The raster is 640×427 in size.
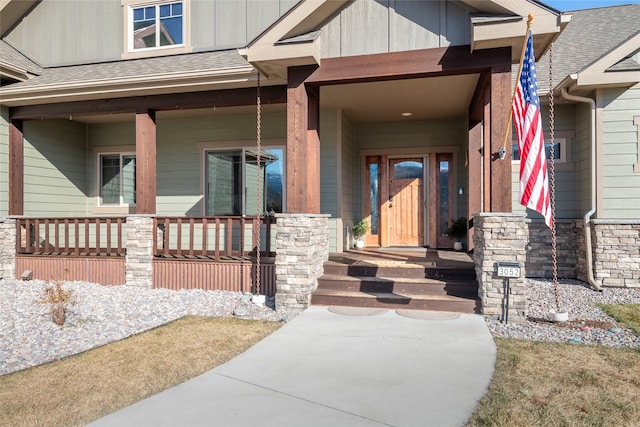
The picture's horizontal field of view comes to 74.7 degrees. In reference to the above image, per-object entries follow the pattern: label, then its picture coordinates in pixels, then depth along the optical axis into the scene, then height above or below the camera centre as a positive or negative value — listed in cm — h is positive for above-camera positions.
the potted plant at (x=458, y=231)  835 -24
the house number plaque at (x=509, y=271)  468 -58
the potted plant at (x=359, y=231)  902 -24
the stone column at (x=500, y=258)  475 -45
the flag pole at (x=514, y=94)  437 +141
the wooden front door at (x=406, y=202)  918 +39
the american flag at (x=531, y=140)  448 +85
